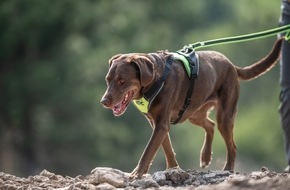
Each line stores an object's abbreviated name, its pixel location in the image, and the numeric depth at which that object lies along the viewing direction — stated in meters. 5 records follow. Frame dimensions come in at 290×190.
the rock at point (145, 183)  13.80
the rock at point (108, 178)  13.96
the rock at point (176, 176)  14.35
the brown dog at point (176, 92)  14.42
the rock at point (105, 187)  13.66
